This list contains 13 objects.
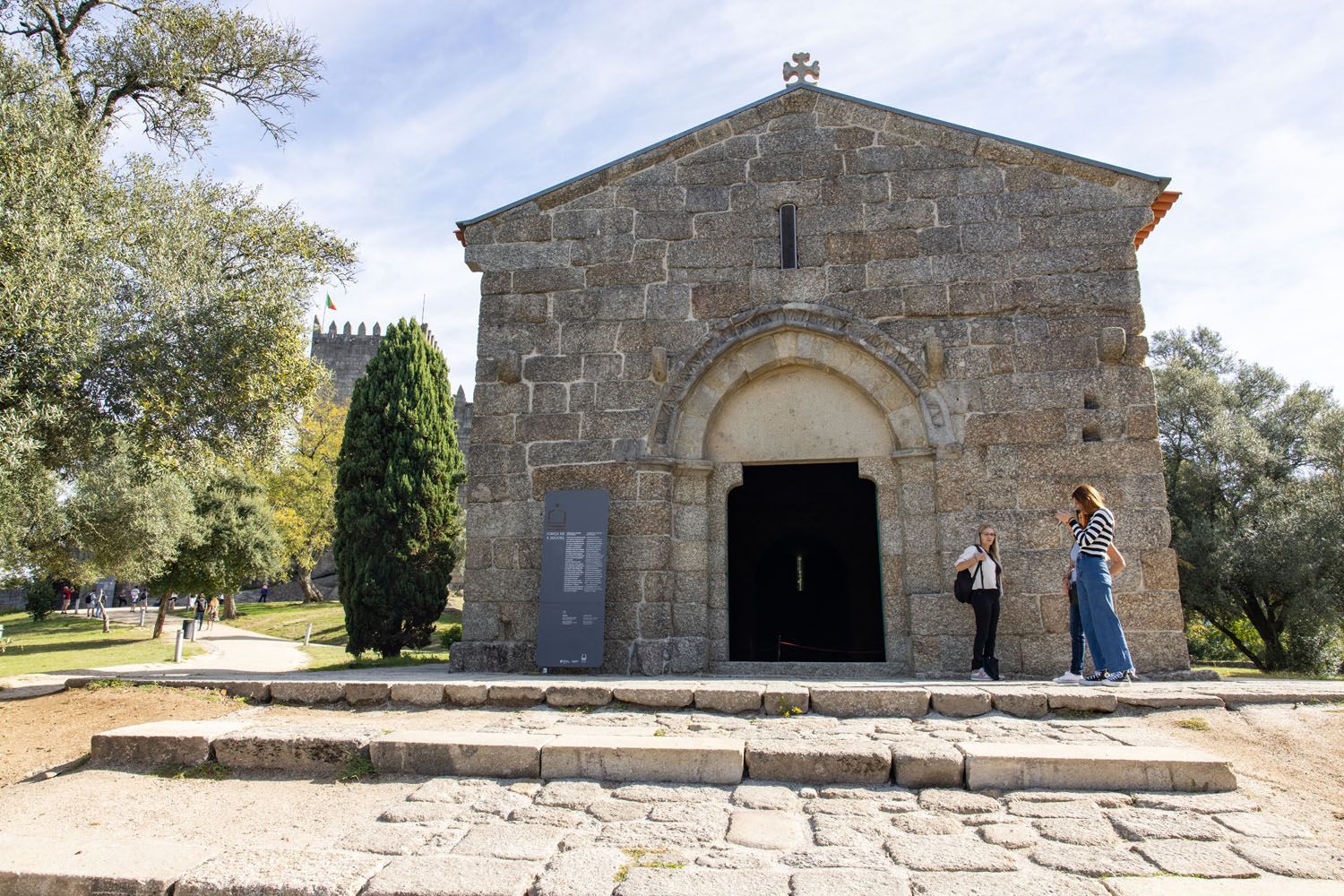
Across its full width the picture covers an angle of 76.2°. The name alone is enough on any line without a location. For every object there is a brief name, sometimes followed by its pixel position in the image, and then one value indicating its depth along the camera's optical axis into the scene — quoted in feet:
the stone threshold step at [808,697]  20.44
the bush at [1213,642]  68.33
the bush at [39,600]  97.04
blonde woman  26.37
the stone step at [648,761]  16.15
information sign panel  28.84
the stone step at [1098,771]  15.10
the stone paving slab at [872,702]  20.72
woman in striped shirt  23.27
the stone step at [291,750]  17.54
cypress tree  46.14
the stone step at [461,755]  16.74
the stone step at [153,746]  18.11
